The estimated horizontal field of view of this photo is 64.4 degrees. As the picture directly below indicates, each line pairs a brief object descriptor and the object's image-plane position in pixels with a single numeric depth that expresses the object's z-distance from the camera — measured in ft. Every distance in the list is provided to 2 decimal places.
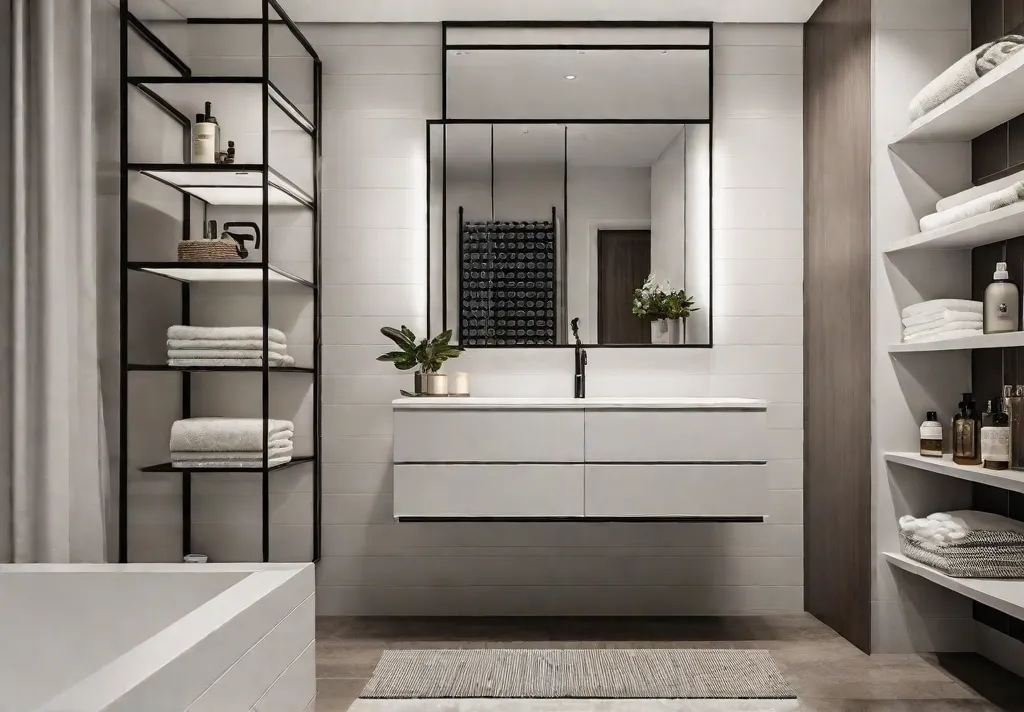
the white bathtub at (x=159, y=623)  5.42
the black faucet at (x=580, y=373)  10.90
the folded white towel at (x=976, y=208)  7.57
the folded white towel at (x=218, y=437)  9.30
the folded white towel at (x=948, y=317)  8.60
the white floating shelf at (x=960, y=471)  7.44
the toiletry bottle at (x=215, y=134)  9.44
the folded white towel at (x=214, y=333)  9.27
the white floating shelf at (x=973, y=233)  7.53
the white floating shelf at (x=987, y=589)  7.38
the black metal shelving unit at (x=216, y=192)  9.06
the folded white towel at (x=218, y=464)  9.31
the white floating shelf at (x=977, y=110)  7.51
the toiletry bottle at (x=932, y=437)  9.03
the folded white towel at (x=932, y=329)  8.60
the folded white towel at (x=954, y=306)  8.71
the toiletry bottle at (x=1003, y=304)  7.90
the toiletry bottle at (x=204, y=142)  9.33
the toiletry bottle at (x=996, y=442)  7.92
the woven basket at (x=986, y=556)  8.27
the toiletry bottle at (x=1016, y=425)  8.07
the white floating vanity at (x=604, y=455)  9.66
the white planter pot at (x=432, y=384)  10.59
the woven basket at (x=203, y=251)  9.26
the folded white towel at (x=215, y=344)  9.26
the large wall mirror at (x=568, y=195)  11.30
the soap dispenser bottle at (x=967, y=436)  8.50
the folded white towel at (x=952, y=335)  8.48
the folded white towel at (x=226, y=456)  9.32
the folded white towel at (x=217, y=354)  9.27
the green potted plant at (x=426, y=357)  10.61
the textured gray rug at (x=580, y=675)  8.41
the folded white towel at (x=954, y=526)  8.45
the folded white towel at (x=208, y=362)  9.27
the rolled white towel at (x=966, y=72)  7.86
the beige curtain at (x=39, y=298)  7.47
